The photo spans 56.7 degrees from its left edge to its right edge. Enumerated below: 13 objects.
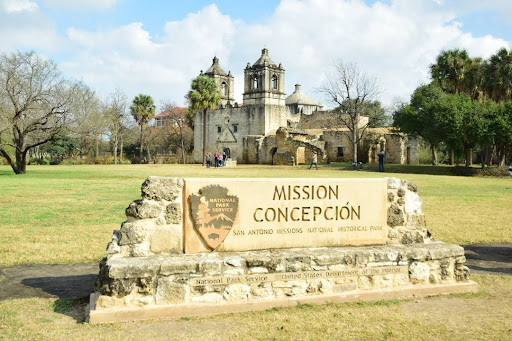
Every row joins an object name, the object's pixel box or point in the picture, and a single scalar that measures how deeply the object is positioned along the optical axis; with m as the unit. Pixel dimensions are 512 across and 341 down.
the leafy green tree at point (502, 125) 29.94
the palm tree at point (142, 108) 55.38
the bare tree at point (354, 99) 40.81
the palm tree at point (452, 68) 37.88
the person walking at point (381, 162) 33.83
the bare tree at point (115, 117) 54.65
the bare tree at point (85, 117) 29.64
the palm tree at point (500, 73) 35.09
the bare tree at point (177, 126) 62.95
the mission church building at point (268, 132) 47.00
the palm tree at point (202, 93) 46.50
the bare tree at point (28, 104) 27.95
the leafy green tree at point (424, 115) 33.66
